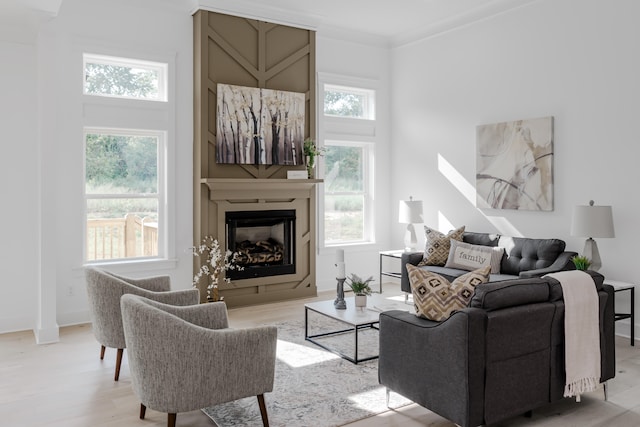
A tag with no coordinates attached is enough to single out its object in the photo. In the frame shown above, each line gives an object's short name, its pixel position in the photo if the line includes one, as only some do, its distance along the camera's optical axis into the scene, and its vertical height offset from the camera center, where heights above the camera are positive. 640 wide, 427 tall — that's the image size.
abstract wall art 5.50 +0.43
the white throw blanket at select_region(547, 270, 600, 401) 3.06 -0.76
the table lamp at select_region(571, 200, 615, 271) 4.65 -0.20
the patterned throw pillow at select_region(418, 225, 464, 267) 5.92 -0.49
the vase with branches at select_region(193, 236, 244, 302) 5.82 -0.67
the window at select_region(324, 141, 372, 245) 7.11 +0.15
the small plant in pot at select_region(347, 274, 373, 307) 4.42 -0.74
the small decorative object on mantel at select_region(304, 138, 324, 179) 6.46 +0.61
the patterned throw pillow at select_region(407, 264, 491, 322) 2.96 -0.51
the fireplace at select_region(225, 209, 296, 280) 6.13 -0.45
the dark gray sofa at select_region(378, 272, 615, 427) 2.70 -0.82
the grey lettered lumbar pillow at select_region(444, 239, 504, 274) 5.45 -0.55
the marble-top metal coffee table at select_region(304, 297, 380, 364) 4.09 -0.91
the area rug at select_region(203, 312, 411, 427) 3.17 -1.28
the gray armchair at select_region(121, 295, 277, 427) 2.69 -0.82
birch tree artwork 5.95 +0.92
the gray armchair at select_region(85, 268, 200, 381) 3.72 -0.69
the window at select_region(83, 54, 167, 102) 5.45 +1.35
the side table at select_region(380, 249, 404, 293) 6.49 -0.63
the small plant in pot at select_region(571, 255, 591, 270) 4.65 -0.52
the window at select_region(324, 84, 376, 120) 7.07 +1.41
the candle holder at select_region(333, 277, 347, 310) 4.52 -0.83
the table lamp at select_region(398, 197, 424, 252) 6.56 -0.17
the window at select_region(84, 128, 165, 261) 5.50 +0.12
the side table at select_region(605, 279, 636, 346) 4.61 -0.87
